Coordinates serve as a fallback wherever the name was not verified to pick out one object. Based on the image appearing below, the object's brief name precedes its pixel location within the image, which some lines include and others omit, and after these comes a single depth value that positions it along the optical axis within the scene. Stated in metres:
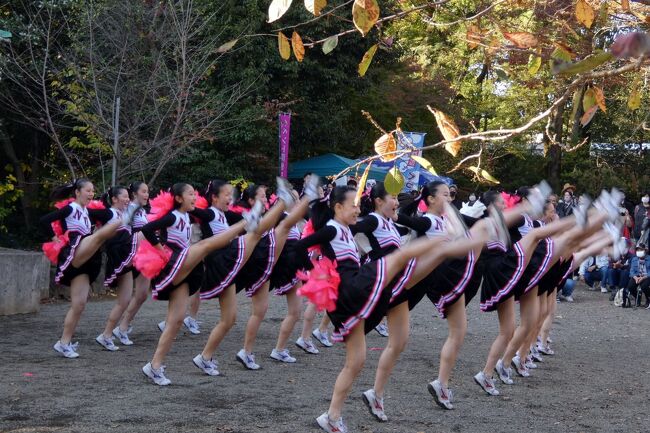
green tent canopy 22.08
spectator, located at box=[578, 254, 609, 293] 16.84
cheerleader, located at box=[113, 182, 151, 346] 9.66
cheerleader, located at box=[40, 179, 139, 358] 8.66
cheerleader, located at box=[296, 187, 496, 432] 5.91
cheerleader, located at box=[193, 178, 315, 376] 7.83
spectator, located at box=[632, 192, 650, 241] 16.45
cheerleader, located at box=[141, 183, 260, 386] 7.37
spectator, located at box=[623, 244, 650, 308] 14.66
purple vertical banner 17.39
